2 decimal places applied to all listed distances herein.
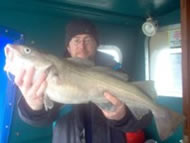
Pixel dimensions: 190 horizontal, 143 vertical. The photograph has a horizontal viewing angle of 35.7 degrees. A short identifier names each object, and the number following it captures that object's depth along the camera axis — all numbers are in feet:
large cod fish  4.20
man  4.75
